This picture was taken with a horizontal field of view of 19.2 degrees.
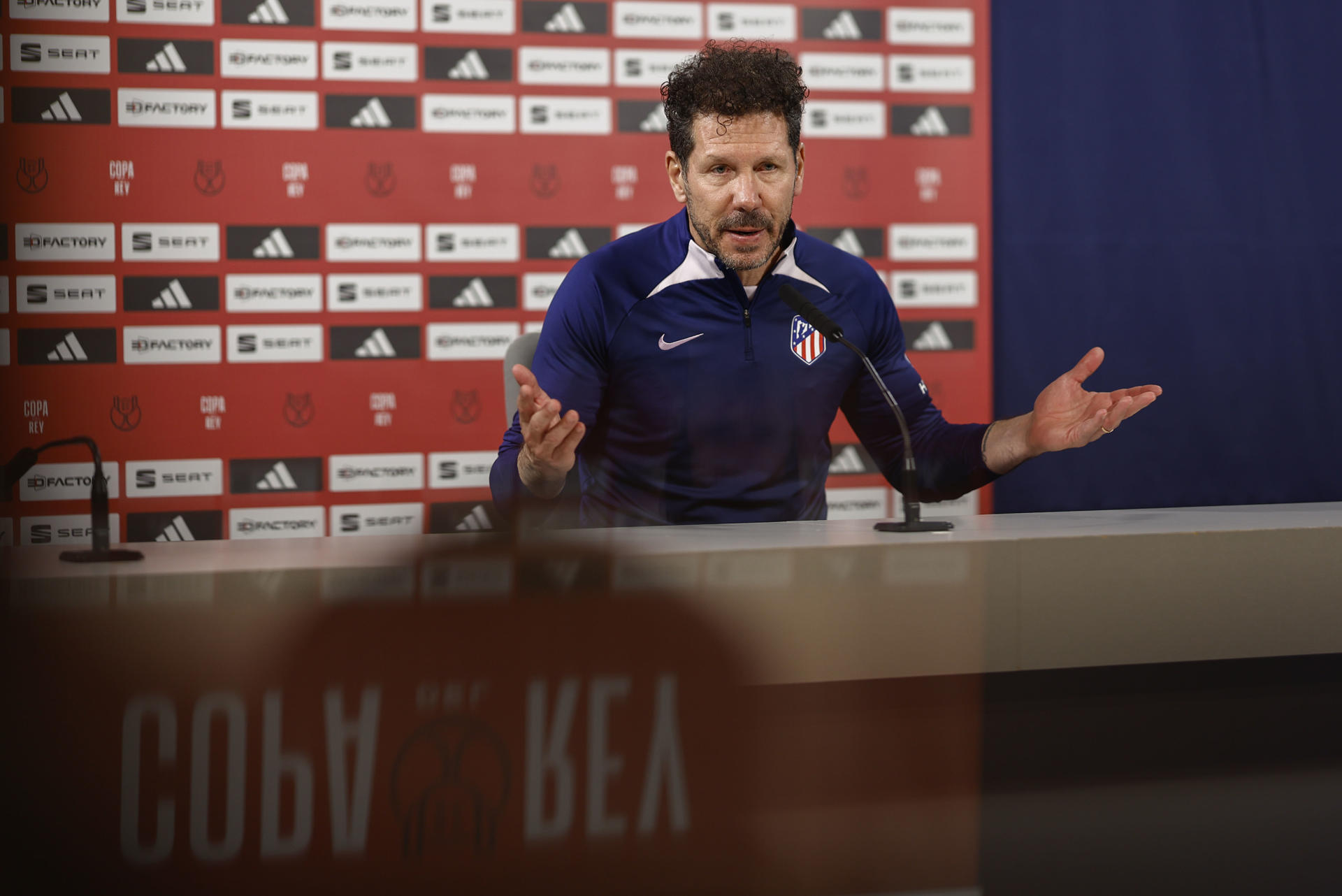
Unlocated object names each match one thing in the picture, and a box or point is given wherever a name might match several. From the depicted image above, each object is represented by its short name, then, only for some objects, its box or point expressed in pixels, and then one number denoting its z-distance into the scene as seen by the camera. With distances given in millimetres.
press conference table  4805
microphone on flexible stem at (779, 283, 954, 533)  5025
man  5377
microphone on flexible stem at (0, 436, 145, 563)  4826
